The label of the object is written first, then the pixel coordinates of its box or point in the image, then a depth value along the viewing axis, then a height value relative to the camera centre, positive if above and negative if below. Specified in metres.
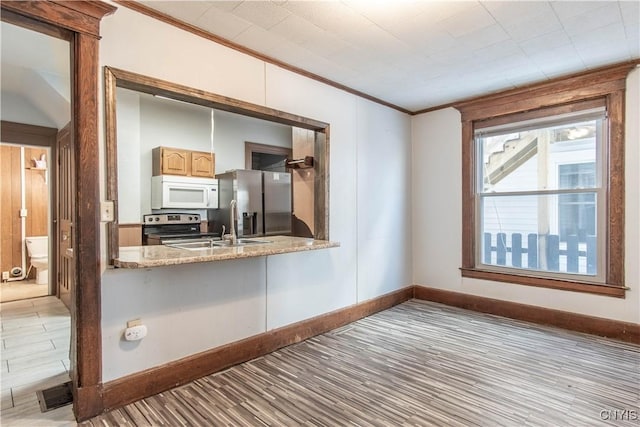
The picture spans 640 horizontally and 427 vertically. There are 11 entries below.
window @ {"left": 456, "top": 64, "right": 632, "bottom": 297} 3.16 +0.27
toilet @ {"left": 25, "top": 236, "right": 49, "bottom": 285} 5.38 -0.66
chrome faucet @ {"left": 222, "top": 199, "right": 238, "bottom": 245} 2.86 -0.21
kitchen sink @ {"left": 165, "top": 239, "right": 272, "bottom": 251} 2.77 -0.27
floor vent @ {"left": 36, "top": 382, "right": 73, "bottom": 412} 2.04 -1.15
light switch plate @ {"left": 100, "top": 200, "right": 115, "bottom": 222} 1.99 +0.02
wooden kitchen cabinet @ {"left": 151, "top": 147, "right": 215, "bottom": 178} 3.99 +0.64
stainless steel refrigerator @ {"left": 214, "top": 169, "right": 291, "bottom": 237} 4.35 +0.16
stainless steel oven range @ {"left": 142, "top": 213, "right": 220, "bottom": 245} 3.87 -0.18
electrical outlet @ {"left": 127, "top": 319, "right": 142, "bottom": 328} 2.11 -0.69
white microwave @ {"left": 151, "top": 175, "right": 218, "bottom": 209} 3.95 +0.26
